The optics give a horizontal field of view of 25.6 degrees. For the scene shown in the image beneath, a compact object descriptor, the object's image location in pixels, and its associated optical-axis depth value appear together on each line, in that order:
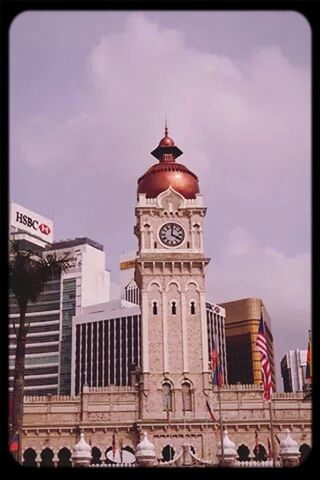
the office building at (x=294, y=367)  138.00
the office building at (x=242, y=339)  126.31
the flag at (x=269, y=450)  47.56
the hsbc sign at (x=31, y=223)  109.56
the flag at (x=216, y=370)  43.99
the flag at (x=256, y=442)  46.62
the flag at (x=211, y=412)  49.53
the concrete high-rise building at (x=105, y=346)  108.44
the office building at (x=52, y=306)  109.25
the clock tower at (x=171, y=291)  50.91
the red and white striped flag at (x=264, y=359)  31.53
